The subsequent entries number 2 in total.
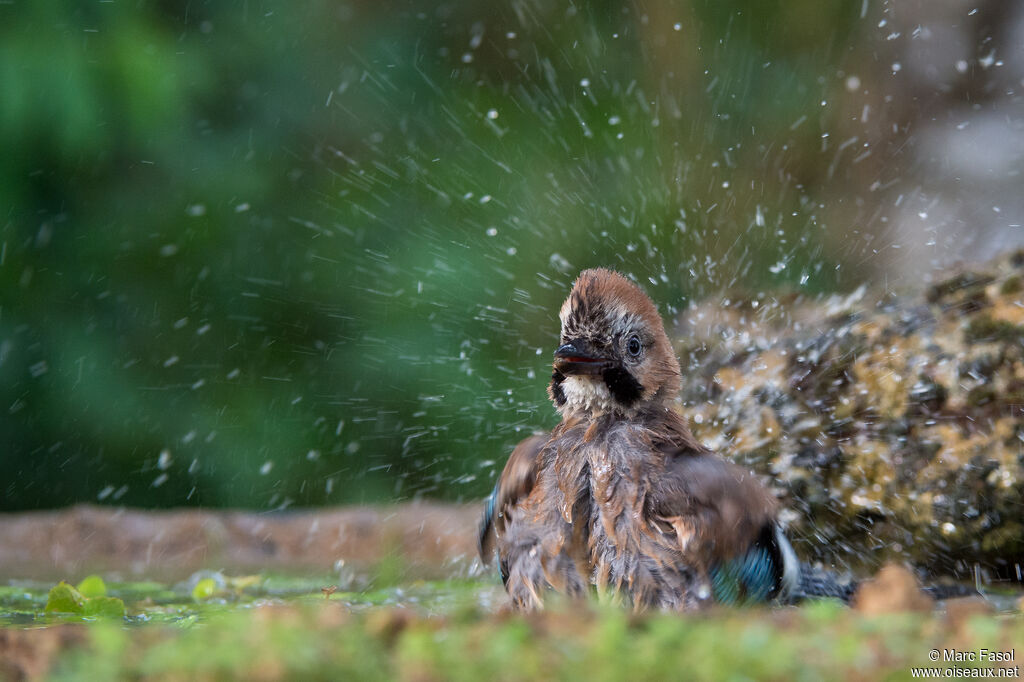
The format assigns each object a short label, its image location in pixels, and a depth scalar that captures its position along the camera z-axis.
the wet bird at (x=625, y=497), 5.76
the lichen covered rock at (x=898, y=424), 7.16
